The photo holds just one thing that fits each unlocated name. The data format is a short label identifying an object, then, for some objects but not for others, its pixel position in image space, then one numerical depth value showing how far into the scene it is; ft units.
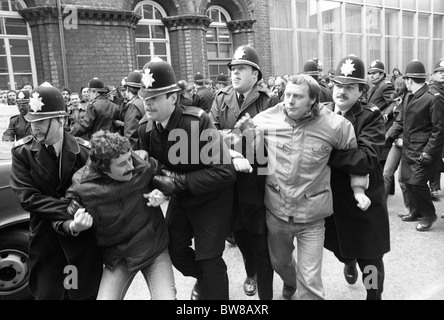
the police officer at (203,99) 24.63
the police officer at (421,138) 16.17
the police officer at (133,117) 17.00
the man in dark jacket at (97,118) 22.35
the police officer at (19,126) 20.07
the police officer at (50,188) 8.83
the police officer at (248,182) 10.32
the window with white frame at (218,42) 49.62
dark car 11.51
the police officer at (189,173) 9.09
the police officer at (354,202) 10.04
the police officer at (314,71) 20.34
